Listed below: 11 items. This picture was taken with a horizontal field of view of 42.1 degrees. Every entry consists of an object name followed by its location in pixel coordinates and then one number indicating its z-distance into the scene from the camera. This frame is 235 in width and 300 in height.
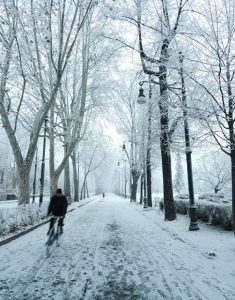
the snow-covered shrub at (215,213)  12.51
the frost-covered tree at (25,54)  14.55
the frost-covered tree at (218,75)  8.97
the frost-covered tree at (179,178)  90.22
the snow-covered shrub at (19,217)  11.41
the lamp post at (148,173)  24.02
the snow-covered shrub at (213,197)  17.06
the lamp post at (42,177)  23.60
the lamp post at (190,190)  12.91
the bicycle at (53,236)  9.94
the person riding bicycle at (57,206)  10.78
